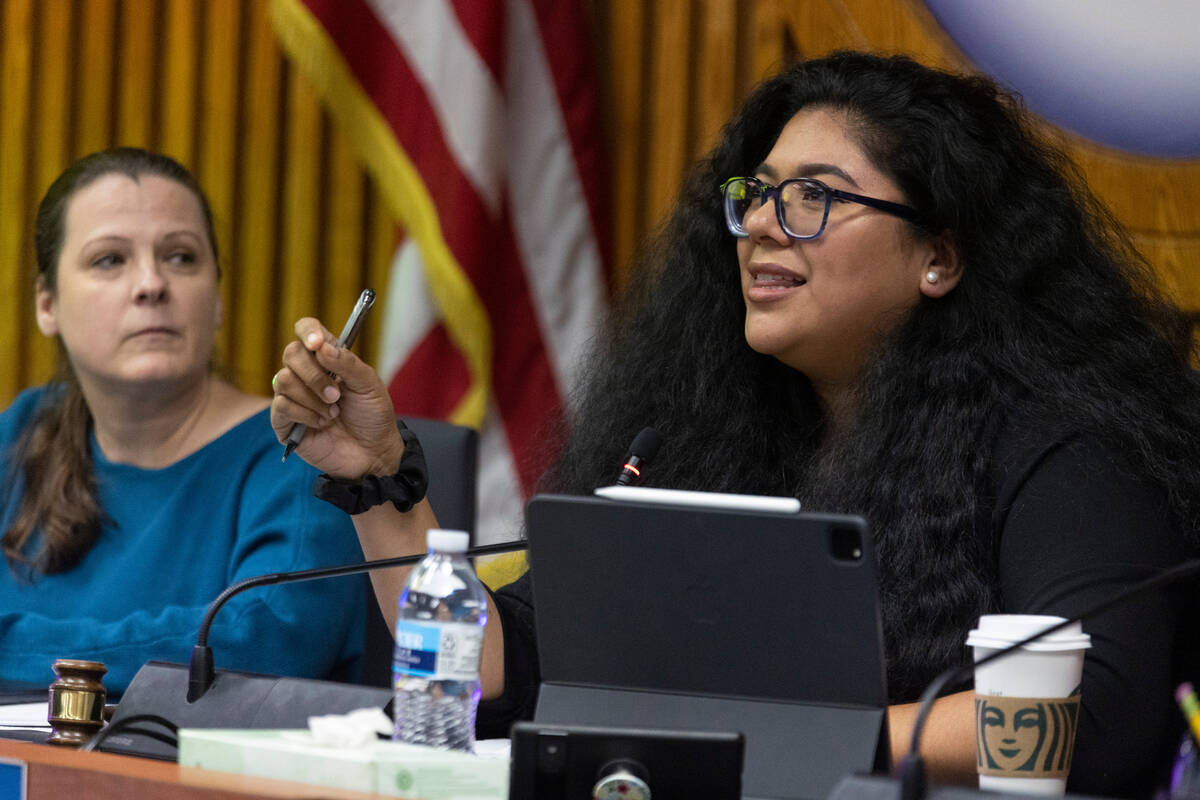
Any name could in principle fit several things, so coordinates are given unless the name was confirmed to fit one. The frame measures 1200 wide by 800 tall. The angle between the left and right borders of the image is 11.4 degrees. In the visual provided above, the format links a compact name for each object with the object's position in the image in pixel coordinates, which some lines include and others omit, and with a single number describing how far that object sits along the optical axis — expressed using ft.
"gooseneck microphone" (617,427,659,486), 15.97
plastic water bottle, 15.21
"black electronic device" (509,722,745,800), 14.54
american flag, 24.79
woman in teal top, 18.70
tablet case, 14.82
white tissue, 14.78
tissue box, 14.56
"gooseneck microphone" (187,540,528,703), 15.77
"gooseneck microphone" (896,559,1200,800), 14.16
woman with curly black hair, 16.44
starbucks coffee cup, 15.00
